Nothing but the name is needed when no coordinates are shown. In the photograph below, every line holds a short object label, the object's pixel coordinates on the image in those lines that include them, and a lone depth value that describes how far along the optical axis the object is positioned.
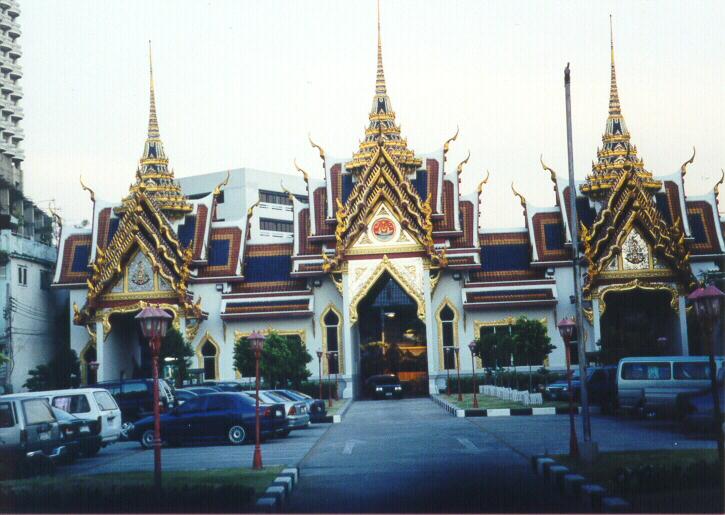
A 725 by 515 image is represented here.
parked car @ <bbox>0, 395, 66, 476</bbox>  20.94
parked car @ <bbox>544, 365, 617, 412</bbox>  33.75
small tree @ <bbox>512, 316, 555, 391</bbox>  44.81
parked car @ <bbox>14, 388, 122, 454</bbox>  25.64
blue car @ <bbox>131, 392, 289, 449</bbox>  27.31
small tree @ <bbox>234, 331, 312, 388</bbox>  44.41
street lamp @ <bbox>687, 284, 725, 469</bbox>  17.69
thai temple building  52.06
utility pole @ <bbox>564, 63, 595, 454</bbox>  21.25
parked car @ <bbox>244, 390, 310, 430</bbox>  28.52
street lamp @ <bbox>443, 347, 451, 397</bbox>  49.30
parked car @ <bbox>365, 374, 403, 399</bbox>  51.09
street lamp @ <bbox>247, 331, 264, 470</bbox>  20.67
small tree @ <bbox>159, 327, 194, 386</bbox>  48.78
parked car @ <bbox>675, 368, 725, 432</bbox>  23.84
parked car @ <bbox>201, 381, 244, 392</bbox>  40.06
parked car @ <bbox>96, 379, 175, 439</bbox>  32.56
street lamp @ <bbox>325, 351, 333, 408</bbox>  50.53
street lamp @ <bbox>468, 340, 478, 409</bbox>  43.24
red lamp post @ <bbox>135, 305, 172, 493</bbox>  18.16
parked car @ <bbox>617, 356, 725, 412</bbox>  29.98
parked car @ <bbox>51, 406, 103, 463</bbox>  22.88
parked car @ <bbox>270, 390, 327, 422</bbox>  33.69
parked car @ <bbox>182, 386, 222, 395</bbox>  35.71
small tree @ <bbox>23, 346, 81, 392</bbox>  48.28
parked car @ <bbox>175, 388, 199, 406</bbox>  33.73
